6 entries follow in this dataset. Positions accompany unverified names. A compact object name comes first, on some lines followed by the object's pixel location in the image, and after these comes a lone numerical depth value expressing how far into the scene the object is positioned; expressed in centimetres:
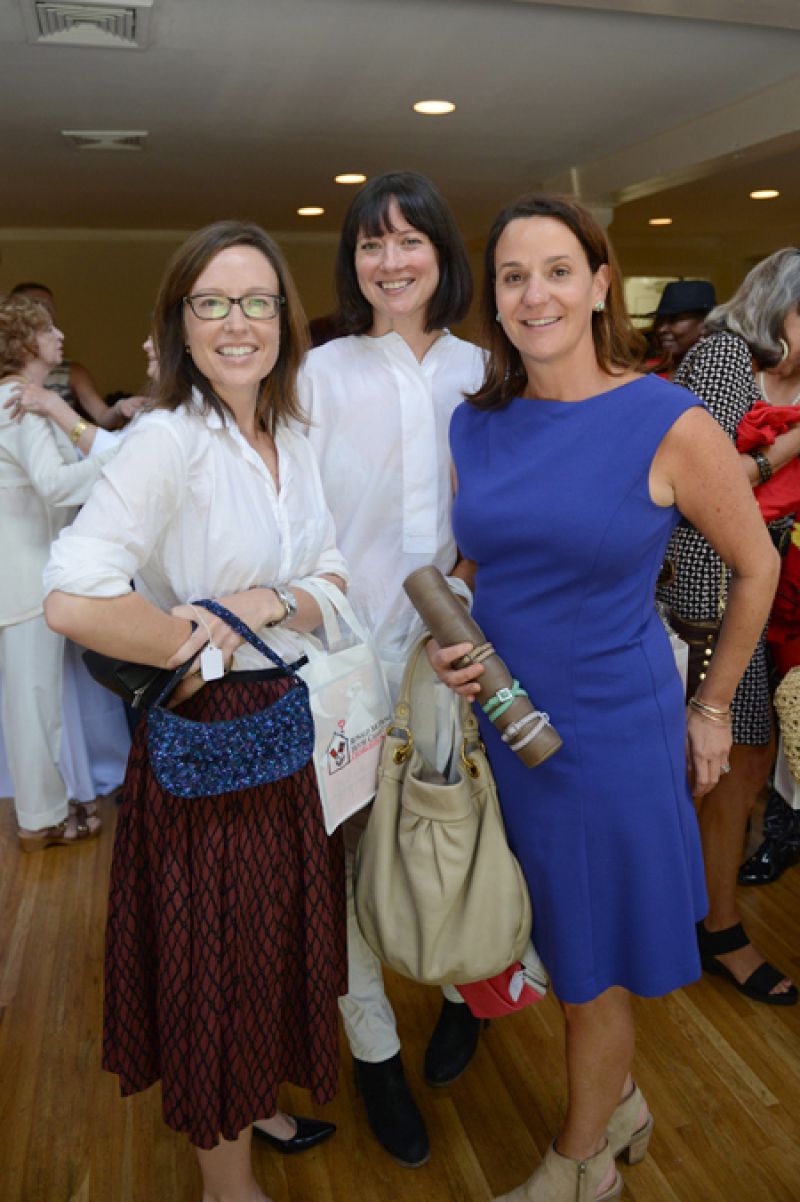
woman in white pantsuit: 306
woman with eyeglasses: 146
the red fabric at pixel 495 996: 169
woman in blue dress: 147
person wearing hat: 392
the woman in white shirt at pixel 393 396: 181
